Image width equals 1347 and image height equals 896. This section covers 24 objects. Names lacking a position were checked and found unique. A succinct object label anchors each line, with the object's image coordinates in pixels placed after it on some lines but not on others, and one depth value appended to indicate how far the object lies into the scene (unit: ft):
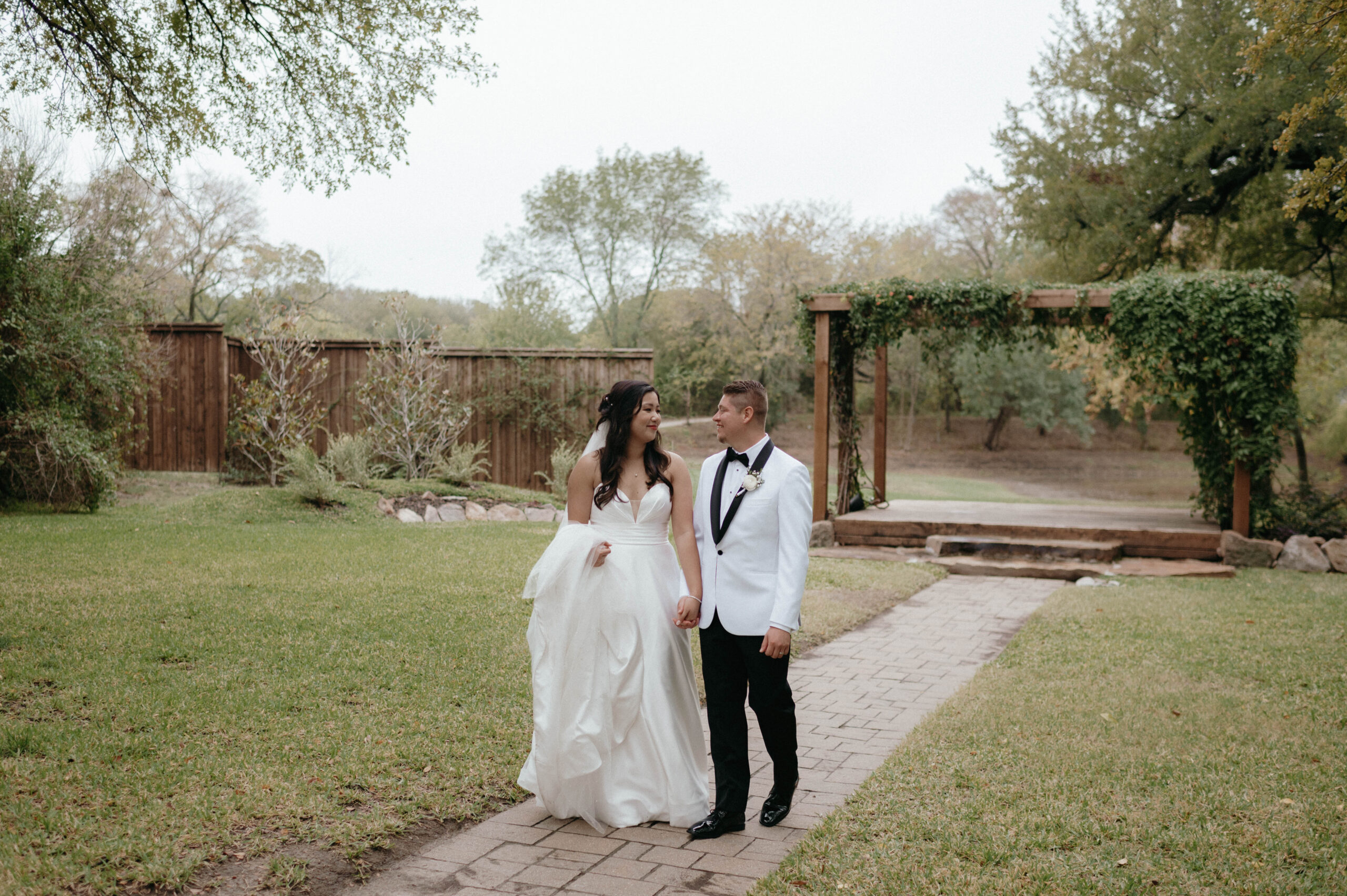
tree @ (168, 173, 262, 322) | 94.68
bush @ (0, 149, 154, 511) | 36.58
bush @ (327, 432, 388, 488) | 44.60
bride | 12.29
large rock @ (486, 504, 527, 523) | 44.88
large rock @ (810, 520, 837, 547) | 41.37
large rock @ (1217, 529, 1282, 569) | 37.19
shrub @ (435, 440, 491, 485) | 46.34
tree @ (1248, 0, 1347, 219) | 18.13
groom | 12.04
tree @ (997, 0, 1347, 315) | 46.24
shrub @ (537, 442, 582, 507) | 48.47
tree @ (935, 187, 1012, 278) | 127.24
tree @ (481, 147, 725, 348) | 128.47
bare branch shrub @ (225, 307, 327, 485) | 48.75
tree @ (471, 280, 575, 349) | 116.67
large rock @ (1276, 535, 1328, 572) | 36.40
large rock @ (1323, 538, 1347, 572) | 36.14
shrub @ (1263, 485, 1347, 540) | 37.99
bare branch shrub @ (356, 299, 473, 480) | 48.57
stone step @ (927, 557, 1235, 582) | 35.42
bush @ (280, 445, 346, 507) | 40.40
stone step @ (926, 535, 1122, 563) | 37.76
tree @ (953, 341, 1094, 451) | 115.55
